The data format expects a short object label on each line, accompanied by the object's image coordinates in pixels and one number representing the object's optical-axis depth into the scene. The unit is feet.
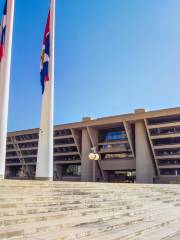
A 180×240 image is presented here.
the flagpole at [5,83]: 49.82
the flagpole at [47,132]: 58.03
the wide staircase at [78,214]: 20.77
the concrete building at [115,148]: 172.65
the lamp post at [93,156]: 107.25
